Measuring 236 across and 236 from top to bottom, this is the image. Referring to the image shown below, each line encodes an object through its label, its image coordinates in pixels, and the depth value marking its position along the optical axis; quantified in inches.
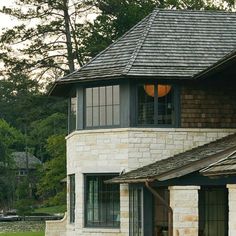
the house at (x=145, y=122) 991.0
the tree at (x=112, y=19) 1776.6
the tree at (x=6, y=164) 3326.8
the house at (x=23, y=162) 3649.1
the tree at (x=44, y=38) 1765.5
